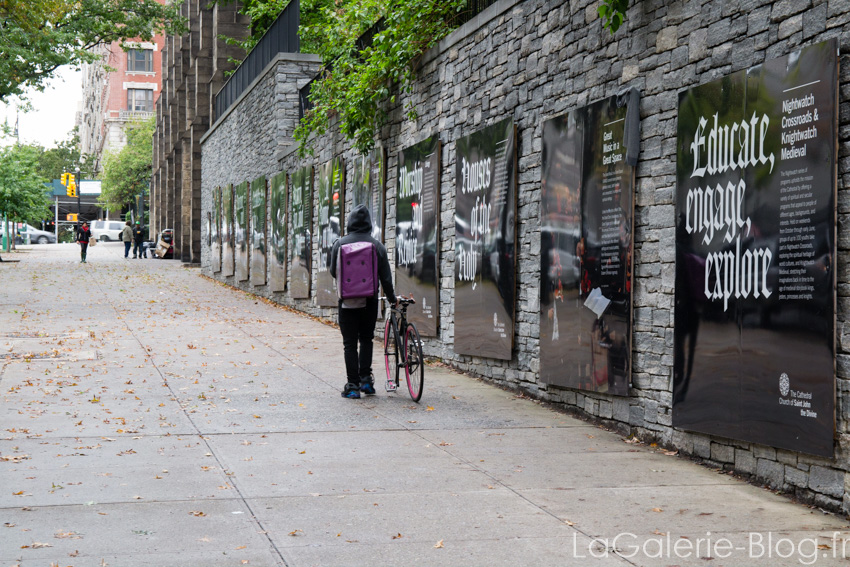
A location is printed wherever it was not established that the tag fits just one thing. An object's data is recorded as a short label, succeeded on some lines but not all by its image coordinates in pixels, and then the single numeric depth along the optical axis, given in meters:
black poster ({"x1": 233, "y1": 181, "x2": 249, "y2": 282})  28.61
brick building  98.81
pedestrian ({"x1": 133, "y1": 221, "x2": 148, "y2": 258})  51.03
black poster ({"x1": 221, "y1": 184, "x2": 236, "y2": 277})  30.88
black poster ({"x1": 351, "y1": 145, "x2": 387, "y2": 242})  16.05
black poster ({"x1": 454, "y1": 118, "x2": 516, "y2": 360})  11.04
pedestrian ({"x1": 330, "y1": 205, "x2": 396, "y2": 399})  10.16
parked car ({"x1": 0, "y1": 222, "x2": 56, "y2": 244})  78.00
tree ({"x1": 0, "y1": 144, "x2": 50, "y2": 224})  46.34
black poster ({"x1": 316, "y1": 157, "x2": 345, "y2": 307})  18.58
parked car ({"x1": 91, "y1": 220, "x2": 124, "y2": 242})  85.00
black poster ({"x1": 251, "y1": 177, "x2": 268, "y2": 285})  25.75
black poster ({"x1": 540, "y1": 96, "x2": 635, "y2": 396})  8.51
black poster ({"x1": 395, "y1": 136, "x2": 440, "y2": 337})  13.38
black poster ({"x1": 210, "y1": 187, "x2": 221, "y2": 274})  33.88
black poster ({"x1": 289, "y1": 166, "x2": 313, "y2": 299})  20.92
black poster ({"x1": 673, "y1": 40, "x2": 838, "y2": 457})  6.07
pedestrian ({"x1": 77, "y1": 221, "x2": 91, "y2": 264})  41.83
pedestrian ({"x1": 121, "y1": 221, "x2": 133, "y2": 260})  50.44
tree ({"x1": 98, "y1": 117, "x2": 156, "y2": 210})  84.56
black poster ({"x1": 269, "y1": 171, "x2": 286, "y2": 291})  23.41
